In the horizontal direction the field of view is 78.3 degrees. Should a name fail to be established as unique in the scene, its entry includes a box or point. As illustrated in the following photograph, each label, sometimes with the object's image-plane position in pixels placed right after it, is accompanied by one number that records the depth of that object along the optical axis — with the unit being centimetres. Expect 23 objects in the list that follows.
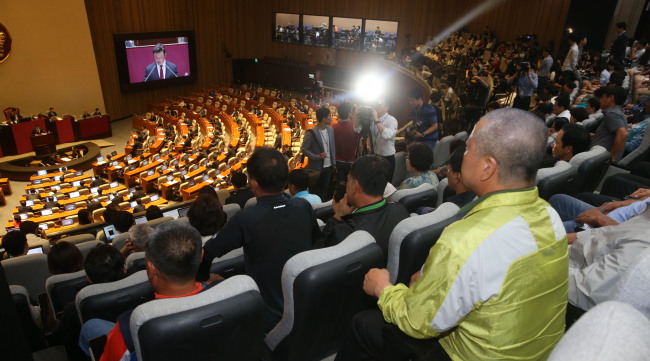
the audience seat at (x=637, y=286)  102
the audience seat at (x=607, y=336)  54
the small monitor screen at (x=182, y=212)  458
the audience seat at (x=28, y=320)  224
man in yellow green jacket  108
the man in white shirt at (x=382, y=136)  468
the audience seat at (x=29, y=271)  311
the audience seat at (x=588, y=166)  309
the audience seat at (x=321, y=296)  153
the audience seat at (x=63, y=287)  242
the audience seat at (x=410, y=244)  171
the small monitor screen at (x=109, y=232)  414
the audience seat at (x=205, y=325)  125
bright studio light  1304
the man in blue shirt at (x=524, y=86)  686
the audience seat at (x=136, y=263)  255
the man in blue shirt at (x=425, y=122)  511
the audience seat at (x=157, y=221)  375
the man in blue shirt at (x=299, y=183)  343
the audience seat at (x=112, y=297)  186
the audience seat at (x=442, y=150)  509
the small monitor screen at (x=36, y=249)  389
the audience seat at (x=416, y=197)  266
